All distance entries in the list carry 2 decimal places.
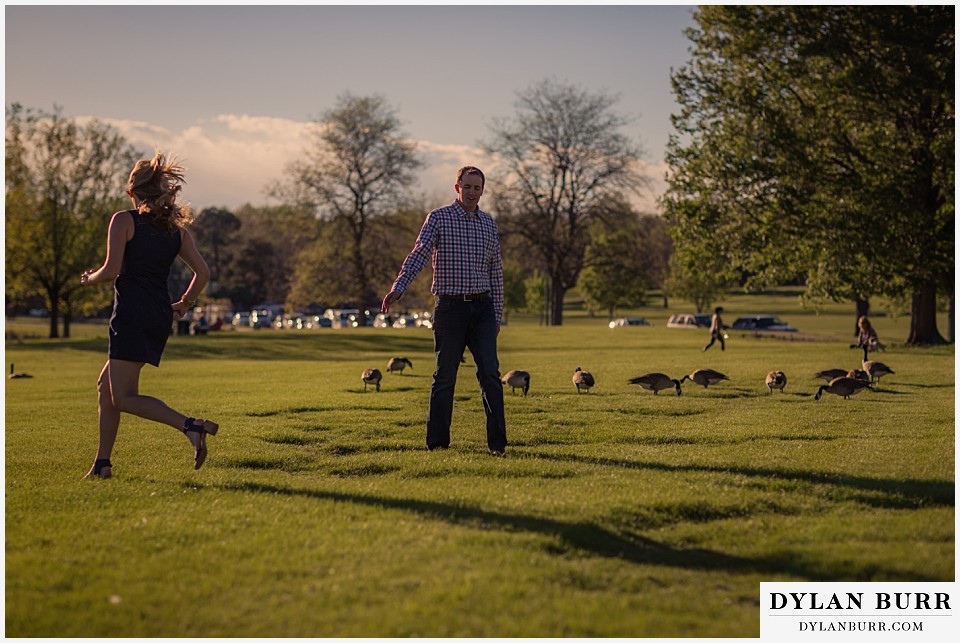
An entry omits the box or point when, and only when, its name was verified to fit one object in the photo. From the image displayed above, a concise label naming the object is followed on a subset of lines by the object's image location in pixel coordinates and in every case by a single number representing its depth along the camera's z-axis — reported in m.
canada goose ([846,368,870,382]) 15.00
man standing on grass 9.29
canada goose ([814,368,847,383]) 15.99
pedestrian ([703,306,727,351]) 32.45
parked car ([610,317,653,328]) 81.72
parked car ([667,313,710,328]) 73.88
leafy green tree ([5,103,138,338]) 50.34
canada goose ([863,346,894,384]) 16.73
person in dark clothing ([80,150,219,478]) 7.84
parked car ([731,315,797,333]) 75.56
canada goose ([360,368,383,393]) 16.41
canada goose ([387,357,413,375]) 19.56
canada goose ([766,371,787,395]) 15.52
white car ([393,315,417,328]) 95.56
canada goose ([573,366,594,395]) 15.46
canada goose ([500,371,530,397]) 14.88
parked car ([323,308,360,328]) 96.06
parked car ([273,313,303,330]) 85.69
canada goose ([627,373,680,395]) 15.21
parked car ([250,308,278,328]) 87.88
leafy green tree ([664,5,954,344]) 29.27
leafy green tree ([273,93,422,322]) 61.59
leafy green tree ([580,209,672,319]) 64.25
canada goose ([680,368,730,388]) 16.20
